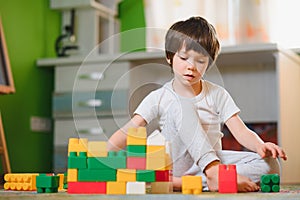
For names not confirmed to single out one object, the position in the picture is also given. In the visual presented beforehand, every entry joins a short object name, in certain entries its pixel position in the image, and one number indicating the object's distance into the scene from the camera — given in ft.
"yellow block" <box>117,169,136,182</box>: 5.54
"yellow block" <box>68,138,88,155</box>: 5.70
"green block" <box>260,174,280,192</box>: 6.10
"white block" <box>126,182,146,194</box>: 5.46
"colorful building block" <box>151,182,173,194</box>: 5.72
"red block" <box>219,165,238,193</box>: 5.72
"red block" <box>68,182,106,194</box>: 5.61
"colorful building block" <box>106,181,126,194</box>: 5.53
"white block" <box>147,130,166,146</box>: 5.73
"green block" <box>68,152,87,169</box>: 5.67
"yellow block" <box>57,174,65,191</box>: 6.60
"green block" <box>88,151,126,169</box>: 5.57
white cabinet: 10.29
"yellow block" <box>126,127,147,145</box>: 5.57
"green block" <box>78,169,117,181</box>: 5.59
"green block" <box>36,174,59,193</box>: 5.95
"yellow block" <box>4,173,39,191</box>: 6.56
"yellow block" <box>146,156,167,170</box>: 5.57
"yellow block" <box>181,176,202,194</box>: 5.52
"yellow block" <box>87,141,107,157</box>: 5.63
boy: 6.23
